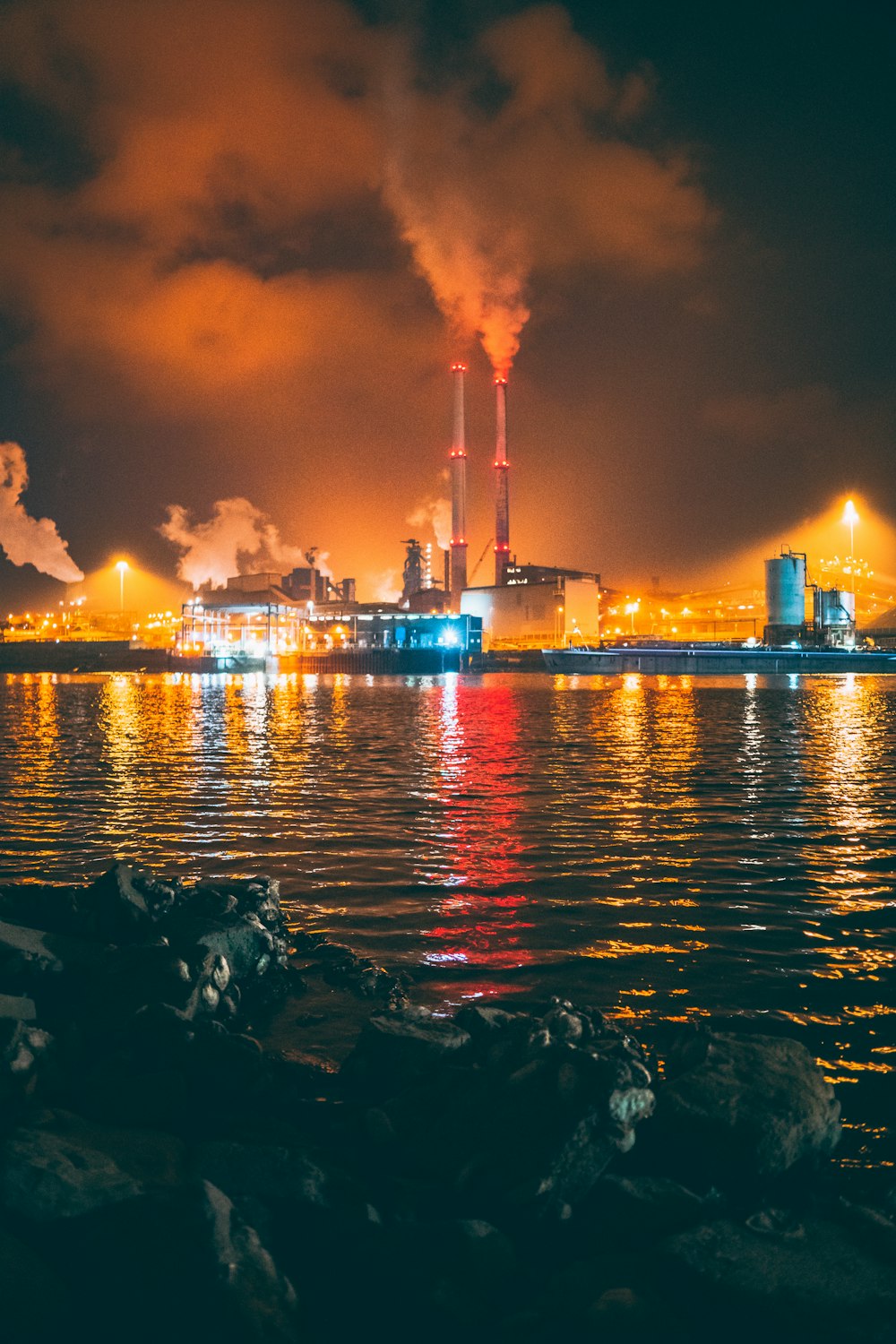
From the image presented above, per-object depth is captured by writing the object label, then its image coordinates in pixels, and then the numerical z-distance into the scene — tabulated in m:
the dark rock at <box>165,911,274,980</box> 7.64
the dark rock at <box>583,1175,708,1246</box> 4.33
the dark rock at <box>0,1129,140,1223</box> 4.18
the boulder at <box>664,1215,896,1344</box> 3.86
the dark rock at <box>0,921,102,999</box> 6.88
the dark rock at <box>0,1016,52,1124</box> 5.18
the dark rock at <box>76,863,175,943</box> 8.24
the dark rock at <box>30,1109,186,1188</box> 4.61
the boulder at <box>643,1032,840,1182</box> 4.79
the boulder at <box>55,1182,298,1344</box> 3.67
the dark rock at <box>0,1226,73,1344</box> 3.70
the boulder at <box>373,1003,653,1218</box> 4.51
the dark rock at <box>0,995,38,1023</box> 6.07
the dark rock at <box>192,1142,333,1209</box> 4.48
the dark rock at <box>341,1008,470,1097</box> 5.64
